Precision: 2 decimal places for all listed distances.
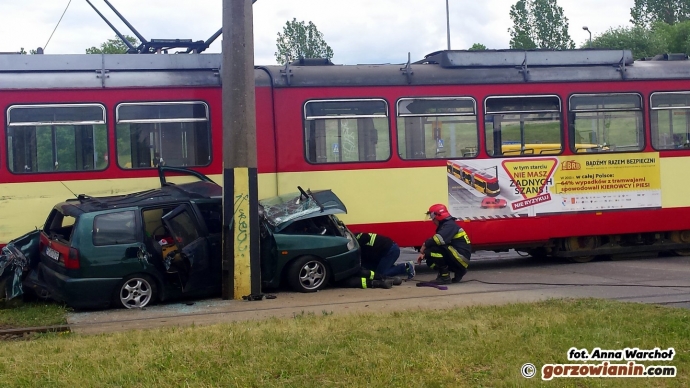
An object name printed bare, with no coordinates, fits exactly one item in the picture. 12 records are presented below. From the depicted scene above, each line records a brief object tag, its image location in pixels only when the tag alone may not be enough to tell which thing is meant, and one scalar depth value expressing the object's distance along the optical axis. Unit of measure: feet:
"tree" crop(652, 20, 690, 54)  187.83
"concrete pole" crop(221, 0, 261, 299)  37.45
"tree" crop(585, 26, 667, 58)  171.32
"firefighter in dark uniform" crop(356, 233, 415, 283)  41.63
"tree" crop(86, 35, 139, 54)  179.83
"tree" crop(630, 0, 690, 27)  252.42
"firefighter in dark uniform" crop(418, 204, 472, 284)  40.34
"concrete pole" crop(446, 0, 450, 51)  133.39
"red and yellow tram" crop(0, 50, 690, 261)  41.55
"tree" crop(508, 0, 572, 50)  205.05
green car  34.53
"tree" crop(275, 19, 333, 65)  220.23
